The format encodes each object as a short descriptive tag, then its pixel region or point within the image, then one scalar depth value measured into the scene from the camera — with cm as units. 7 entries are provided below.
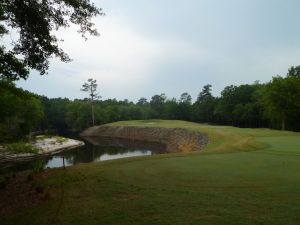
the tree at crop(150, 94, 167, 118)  11396
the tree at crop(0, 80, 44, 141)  1532
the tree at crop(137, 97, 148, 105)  18302
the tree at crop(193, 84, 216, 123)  9419
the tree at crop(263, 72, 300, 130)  5562
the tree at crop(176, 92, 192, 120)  10844
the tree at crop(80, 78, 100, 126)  9569
